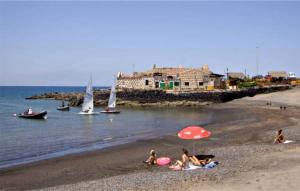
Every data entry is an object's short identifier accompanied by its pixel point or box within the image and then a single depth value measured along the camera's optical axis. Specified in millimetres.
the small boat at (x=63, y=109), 76125
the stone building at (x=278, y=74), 116500
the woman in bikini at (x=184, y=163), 20305
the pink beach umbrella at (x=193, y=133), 21238
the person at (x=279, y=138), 27484
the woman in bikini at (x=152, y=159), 23188
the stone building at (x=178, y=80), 89938
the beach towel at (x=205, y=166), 19969
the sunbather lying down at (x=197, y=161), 20214
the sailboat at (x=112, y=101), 69500
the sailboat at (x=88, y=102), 64812
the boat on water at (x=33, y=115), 59869
